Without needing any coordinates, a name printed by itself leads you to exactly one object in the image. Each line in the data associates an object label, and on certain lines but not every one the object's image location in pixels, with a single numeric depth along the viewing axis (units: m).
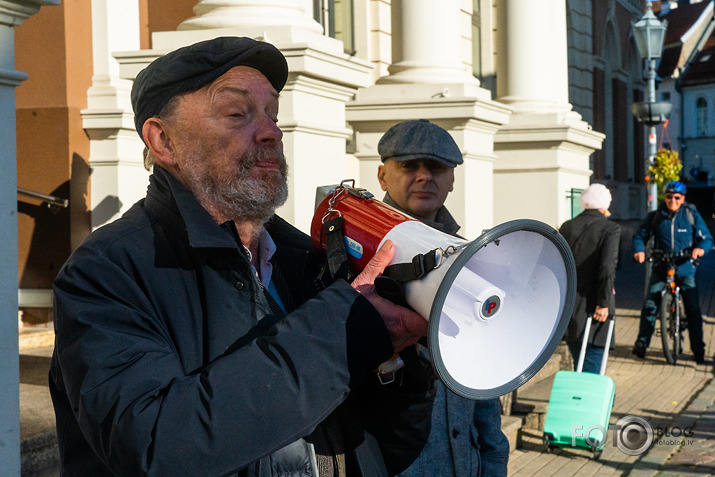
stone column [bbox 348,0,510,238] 7.26
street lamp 13.10
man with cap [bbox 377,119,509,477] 2.74
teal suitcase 5.90
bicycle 9.47
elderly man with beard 1.36
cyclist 9.49
